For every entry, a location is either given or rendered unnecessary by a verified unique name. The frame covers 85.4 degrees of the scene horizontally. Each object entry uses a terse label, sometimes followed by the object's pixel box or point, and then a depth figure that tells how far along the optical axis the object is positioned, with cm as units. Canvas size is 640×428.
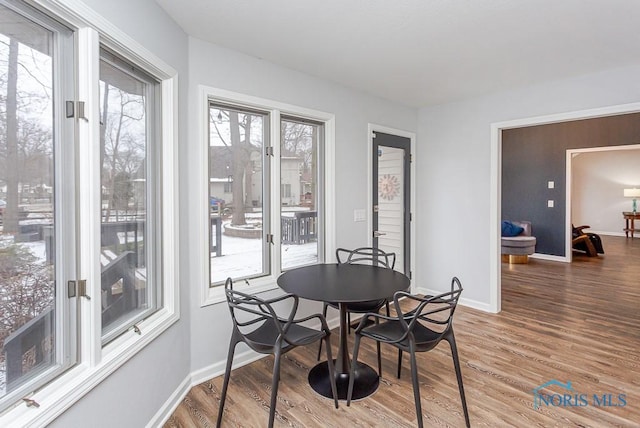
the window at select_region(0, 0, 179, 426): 124
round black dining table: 216
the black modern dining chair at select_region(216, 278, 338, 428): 187
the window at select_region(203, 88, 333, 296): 264
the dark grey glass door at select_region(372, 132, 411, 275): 394
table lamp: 932
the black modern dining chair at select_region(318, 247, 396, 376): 268
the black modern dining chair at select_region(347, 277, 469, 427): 189
